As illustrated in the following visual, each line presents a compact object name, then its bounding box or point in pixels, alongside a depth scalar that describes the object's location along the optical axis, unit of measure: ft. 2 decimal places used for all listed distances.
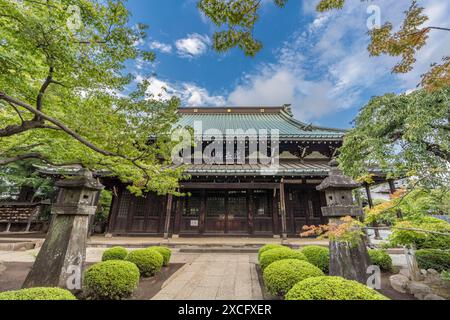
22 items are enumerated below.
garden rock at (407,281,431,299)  11.89
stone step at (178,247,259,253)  27.02
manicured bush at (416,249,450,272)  15.00
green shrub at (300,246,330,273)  15.25
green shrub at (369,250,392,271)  17.20
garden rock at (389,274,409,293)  13.19
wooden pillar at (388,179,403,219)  29.68
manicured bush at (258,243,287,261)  17.32
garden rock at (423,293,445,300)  11.15
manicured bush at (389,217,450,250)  12.29
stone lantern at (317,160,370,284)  10.62
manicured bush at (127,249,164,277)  15.25
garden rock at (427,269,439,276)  14.02
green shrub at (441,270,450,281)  11.08
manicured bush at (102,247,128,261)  16.90
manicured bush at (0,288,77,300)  6.00
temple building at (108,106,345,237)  31.91
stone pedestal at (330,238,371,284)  10.50
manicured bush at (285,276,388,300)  6.10
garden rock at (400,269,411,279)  14.24
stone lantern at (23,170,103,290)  10.16
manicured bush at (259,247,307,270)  14.48
